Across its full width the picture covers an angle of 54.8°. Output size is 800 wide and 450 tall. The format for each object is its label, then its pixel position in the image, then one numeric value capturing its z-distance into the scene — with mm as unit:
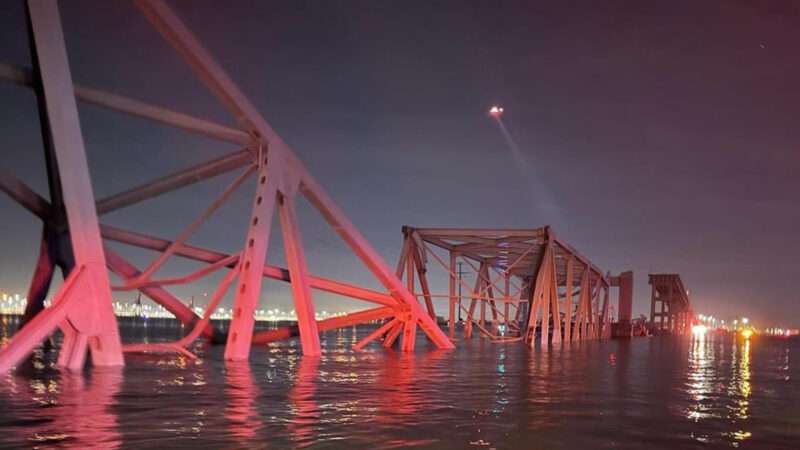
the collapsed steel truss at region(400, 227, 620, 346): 52281
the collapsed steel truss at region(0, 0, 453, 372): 18375
